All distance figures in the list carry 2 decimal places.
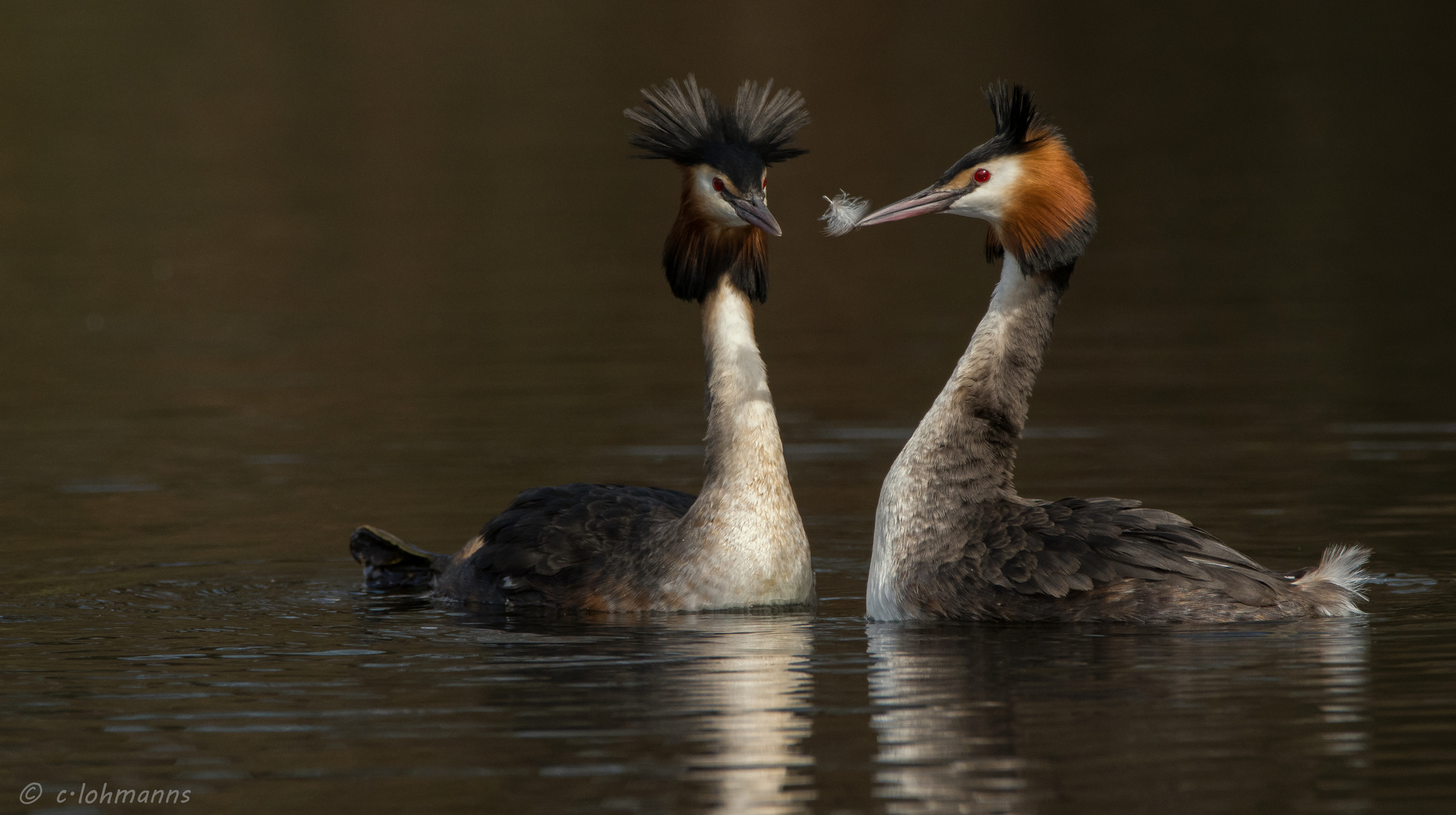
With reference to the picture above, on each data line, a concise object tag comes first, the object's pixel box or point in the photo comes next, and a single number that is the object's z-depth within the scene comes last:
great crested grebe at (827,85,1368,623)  19.83
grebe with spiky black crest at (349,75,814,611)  22.05
